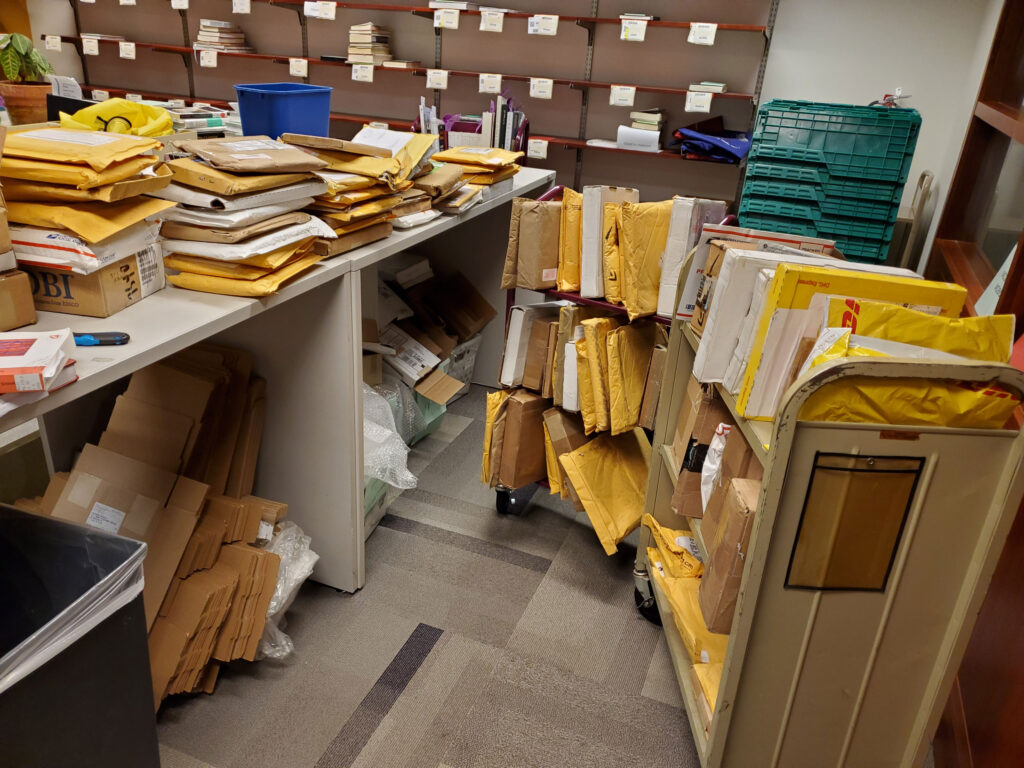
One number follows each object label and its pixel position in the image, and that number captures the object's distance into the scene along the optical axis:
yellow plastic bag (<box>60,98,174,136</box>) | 1.82
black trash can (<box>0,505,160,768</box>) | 0.95
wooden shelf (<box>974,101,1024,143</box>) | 1.61
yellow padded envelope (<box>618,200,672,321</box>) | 1.85
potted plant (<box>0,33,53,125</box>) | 2.59
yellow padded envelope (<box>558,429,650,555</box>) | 2.04
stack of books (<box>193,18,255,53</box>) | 4.70
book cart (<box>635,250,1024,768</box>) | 1.05
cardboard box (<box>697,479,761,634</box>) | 1.20
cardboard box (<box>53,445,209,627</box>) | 1.54
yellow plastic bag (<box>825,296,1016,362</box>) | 1.06
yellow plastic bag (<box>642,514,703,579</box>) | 1.68
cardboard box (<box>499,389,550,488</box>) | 2.10
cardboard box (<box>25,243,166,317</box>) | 1.17
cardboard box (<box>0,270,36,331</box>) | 1.07
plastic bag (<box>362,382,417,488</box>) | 1.99
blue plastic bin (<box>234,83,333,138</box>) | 1.79
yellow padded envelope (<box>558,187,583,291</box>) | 1.99
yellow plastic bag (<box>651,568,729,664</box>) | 1.47
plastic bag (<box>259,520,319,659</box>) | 1.70
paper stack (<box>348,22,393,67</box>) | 4.35
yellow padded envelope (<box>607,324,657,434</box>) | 1.96
